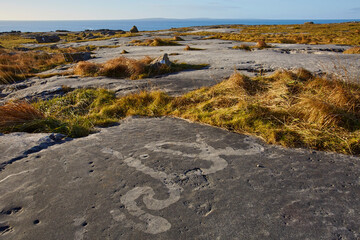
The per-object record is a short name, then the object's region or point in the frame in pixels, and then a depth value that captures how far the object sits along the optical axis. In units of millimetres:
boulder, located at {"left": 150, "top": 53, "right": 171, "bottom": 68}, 8070
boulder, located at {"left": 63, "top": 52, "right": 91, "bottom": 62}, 13336
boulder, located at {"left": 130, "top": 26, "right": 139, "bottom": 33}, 43459
